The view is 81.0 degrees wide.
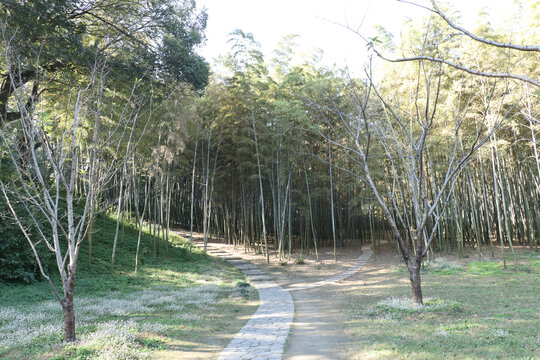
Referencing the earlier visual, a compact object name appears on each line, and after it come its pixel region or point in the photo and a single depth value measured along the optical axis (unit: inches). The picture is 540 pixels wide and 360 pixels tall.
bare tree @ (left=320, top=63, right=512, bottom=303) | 198.8
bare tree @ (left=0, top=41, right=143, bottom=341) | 138.1
